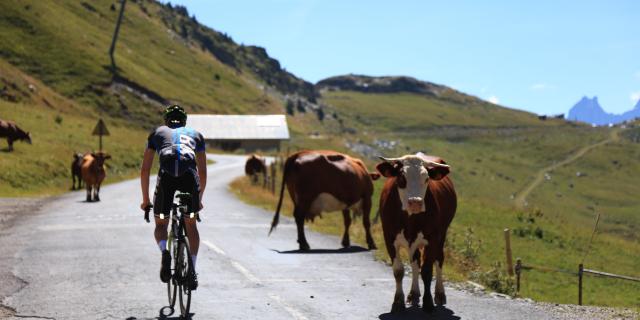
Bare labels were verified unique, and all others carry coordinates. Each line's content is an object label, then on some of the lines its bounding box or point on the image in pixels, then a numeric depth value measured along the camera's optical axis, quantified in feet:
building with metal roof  357.00
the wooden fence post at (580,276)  42.29
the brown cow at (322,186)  53.01
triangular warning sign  127.03
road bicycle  27.76
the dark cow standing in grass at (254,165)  142.14
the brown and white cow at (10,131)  127.47
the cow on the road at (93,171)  93.76
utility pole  344.45
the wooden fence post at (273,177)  115.58
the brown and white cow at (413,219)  30.09
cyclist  27.66
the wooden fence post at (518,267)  45.42
